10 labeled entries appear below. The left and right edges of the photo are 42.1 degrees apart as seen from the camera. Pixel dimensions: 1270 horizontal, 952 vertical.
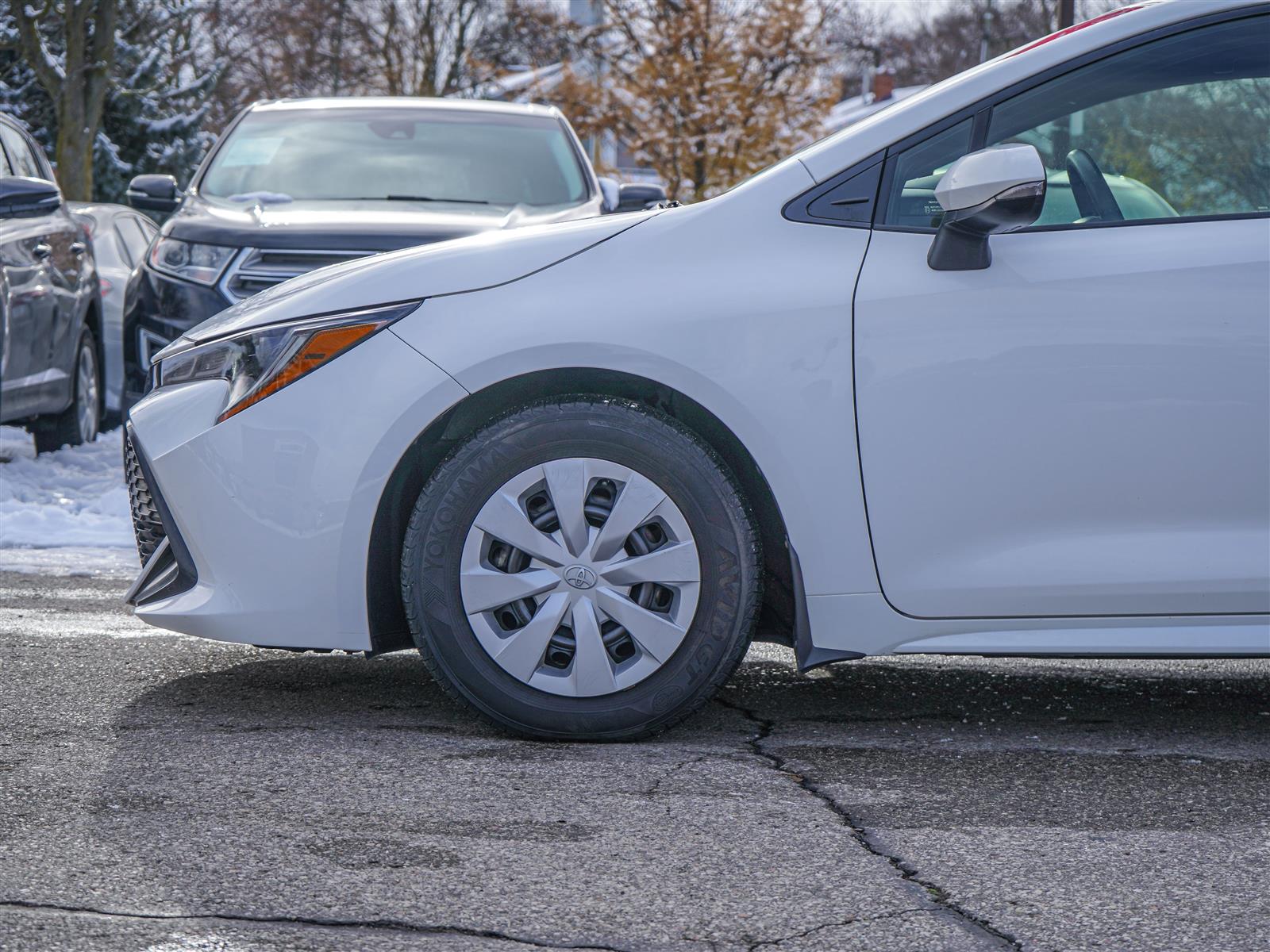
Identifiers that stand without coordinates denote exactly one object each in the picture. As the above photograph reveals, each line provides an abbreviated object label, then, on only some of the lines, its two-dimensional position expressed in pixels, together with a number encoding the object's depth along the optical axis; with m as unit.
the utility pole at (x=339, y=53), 39.16
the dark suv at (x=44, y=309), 7.52
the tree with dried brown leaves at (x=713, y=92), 22.62
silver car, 9.92
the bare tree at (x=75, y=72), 20.11
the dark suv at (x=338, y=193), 6.61
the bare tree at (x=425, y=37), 38.56
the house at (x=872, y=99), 49.66
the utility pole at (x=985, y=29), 41.22
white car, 3.47
